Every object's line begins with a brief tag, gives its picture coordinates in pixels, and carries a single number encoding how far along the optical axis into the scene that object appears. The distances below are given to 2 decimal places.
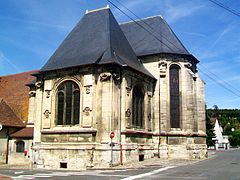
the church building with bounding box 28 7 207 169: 20.02
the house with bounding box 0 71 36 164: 25.19
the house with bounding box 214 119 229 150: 64.78
